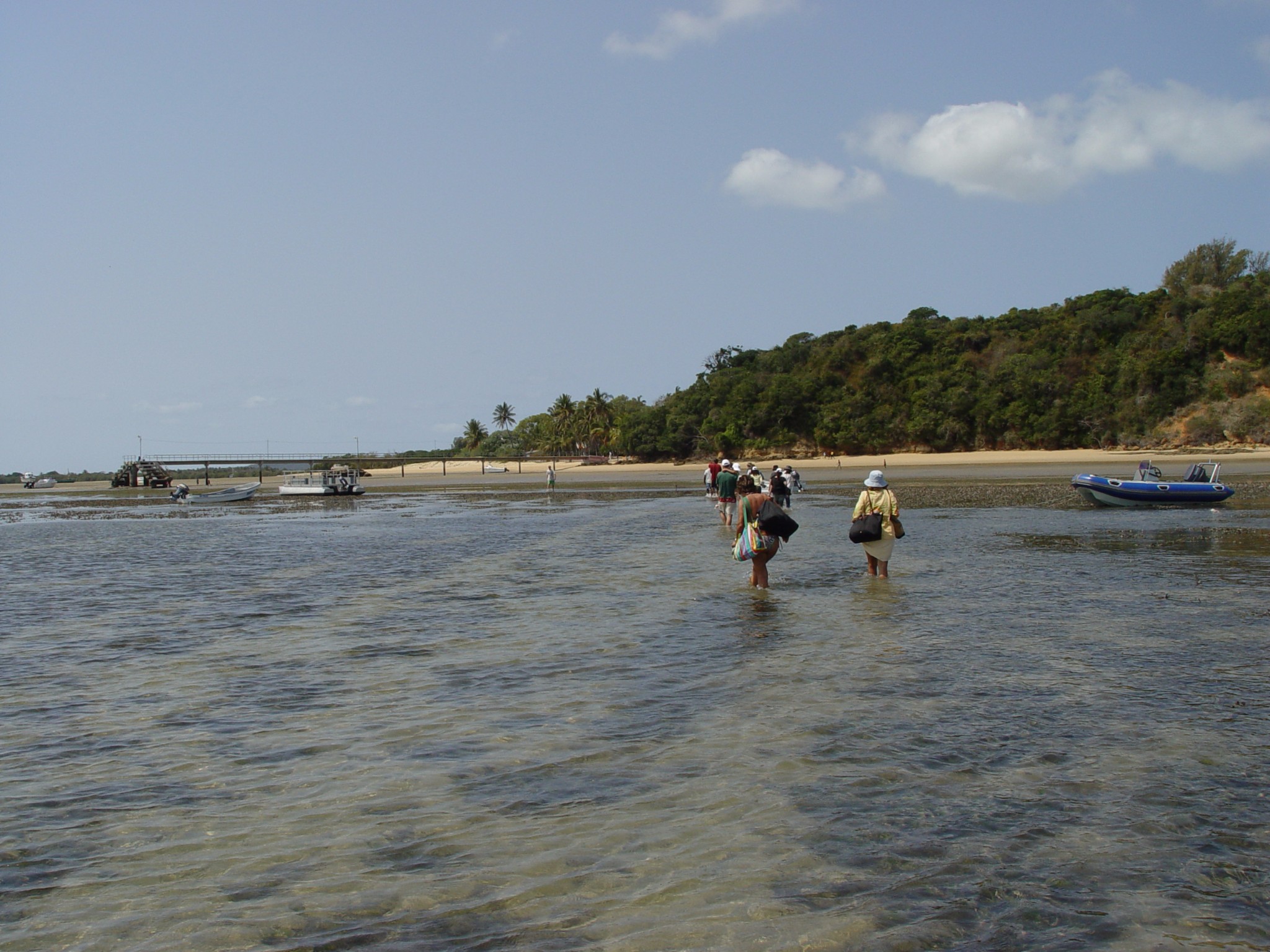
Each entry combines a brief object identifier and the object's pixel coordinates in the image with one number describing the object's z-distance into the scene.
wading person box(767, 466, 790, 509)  25.23
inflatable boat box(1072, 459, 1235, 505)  28.00
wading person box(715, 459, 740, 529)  25.22
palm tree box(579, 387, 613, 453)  133.38
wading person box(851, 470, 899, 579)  14.11
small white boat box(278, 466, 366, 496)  62.44
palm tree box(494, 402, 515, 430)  172.88
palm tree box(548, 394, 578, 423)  140.00
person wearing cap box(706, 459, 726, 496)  36.56
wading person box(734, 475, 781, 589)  13.51
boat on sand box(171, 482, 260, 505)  57.75
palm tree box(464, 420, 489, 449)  167.62
